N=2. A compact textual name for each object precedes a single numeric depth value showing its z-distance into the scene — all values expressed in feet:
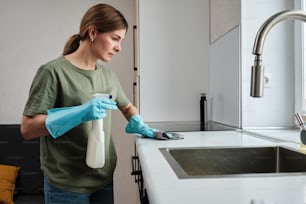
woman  3.76
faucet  2.47
